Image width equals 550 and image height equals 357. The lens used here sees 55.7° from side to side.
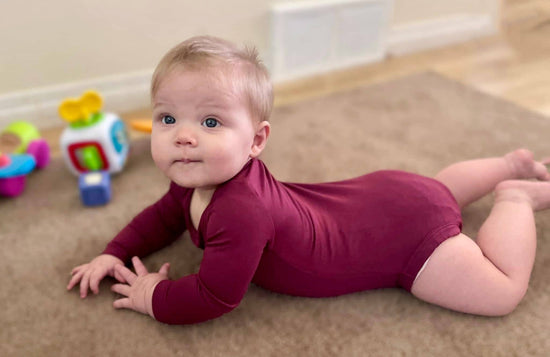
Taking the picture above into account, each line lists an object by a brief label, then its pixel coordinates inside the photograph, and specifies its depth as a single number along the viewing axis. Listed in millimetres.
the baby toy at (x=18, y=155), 1236
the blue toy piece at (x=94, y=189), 1217
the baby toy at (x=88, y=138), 1290
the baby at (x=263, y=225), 779
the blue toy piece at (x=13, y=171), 1225
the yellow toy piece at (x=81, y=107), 1280
